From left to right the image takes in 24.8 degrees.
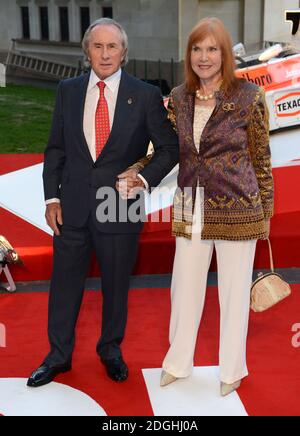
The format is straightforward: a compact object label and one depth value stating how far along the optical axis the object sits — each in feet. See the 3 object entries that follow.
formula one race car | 18.62
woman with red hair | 9.13
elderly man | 9.60
